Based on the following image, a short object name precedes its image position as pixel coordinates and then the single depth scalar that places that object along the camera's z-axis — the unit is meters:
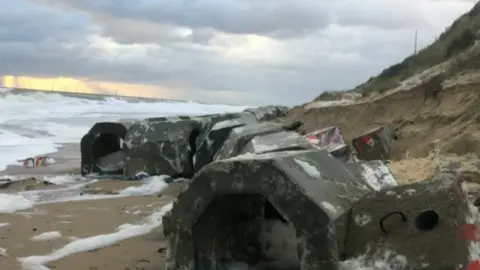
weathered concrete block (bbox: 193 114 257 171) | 8.90
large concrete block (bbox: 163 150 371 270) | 3.46
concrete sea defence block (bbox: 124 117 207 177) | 9.91
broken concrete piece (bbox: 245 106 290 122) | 13.84
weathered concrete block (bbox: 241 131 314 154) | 5.64
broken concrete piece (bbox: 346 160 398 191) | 4.21
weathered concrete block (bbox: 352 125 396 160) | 6.54
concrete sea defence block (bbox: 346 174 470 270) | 3.22
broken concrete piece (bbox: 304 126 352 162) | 6.31
